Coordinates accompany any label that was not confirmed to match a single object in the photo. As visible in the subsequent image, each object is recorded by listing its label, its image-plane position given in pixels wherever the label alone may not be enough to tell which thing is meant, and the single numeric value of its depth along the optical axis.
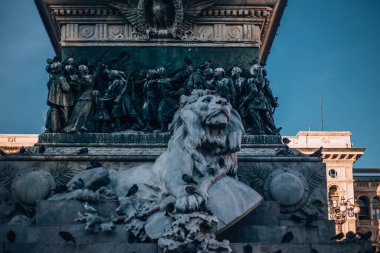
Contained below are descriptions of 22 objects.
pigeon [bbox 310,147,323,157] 20.98
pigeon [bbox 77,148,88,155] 20.58
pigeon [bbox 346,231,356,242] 16.67
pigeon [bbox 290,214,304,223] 19.15
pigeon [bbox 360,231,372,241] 16.89
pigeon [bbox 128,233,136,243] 16.19
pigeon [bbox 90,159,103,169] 19.54
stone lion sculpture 16.88
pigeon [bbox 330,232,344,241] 17.67
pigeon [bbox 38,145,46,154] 20.55
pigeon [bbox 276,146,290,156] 20.75
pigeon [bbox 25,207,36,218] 19.30
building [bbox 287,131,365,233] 85.88
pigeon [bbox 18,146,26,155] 20.67
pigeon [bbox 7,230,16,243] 16.41
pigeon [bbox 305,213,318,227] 18.08
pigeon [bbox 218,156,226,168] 17.83
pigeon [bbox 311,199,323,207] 20.44
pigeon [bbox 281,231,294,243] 16.91
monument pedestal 16.27
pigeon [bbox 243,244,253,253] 15.67
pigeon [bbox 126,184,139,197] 17.84
